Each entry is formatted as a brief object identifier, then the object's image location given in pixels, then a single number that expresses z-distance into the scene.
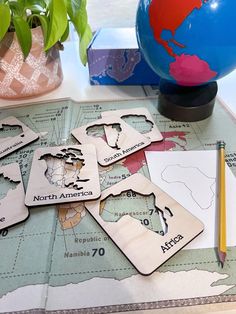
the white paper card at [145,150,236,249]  0.31
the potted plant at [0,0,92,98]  0.44
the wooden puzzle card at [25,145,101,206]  0.34
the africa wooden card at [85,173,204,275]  0.28
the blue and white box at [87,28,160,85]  0.53
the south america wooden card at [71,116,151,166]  0.40
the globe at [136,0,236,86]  0.36
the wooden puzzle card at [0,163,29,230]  0.32
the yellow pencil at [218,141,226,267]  0.28
